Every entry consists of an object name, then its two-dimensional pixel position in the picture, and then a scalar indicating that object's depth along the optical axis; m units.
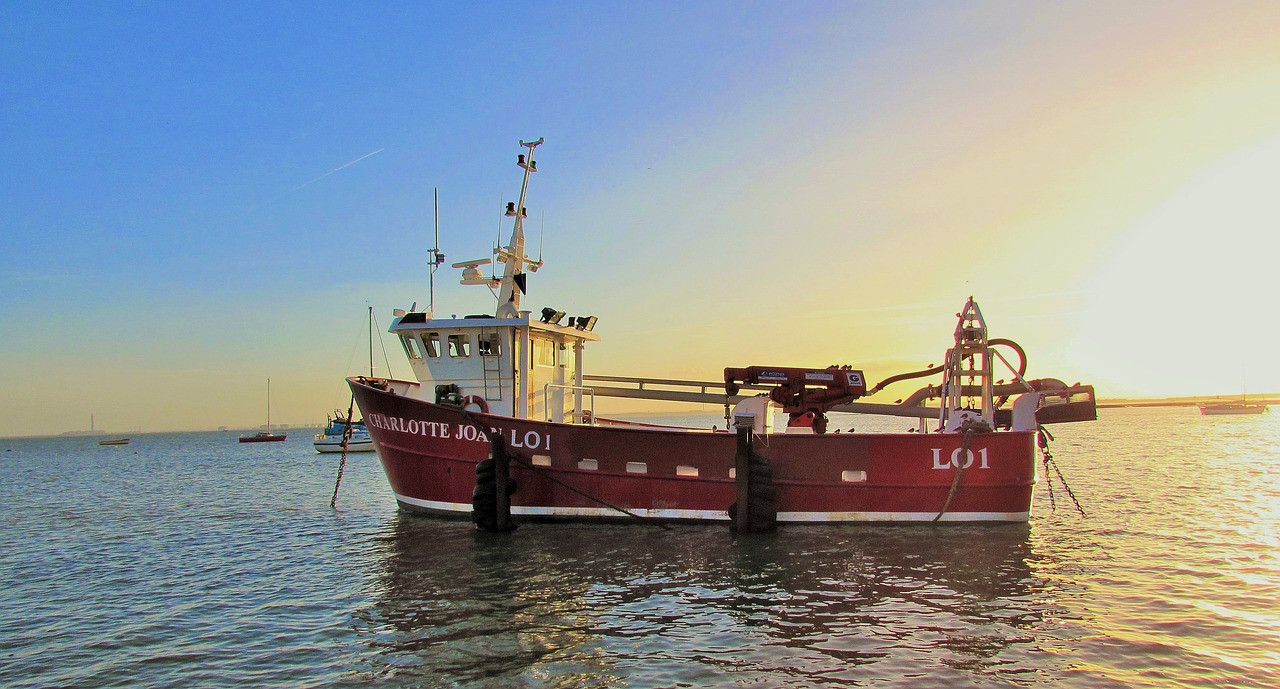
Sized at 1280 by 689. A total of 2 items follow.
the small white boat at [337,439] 57.59
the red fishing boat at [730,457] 15.16
